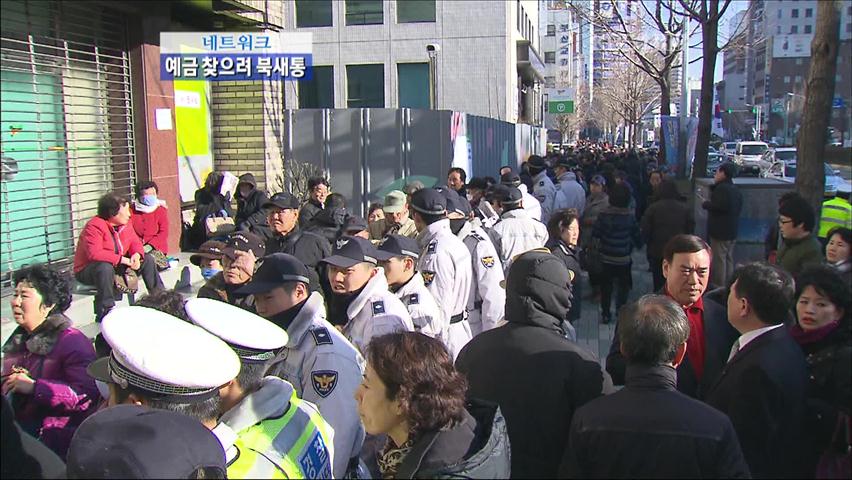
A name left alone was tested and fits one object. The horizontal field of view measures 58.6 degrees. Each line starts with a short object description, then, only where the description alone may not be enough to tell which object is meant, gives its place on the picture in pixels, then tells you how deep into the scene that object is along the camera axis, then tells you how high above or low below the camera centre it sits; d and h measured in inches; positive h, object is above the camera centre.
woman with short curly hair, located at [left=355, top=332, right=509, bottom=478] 95.9 -36.7
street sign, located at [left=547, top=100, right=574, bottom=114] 1870.1 +85.2
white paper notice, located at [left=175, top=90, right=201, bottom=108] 477.1 +28.3
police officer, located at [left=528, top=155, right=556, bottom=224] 466.6 -31.9
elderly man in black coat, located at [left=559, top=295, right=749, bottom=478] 98.2 -38.5
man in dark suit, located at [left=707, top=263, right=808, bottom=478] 117.7 -40.5
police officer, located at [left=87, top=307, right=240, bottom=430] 87.0 -25.4
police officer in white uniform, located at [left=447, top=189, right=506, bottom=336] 236.4 -44.9
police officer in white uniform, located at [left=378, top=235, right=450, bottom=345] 188.7 -35.8
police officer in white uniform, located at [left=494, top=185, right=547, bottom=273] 291.6 -33.9
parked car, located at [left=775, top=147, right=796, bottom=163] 1240.7 -24.1
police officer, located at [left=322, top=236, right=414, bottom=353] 165.2 -34.3
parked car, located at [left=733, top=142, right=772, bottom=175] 1176.5 -33.6
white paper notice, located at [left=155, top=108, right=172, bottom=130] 426.3 +14.0
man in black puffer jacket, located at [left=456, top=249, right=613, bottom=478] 122.6 -37.9
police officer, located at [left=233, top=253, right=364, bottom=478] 128.2 -37.5
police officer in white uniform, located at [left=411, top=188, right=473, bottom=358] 223.1 -36.3
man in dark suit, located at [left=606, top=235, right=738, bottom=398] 149.8 -37.8
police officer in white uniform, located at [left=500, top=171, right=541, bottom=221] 357.6 -28.1
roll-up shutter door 312.8 +14.1
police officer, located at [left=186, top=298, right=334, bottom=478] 91.1 -34.9
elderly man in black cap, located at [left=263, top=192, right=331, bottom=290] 250.4 -31.9
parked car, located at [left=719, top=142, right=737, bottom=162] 1884.4 -22.0
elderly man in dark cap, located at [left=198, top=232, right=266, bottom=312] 191.6 -33.4
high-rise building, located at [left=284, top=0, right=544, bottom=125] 1070.4 +126.4
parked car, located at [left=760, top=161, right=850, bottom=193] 1010.7 -43.1
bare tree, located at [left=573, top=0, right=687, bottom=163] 874.8 +134.3
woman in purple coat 144.3 -42.8
